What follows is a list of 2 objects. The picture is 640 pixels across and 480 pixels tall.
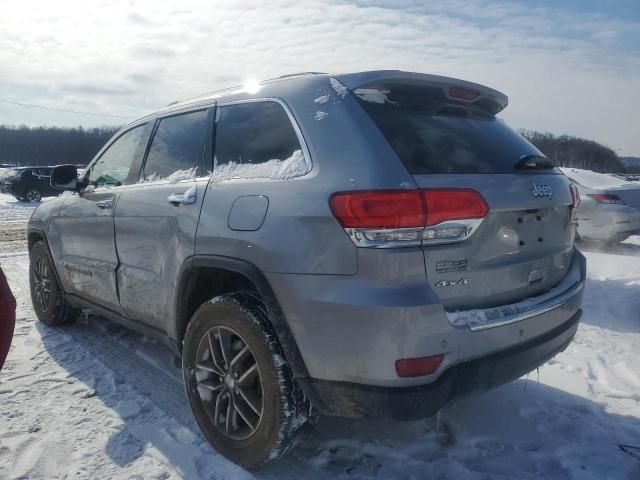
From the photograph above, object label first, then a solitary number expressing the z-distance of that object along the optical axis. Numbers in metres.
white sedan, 8.42
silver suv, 2.02
